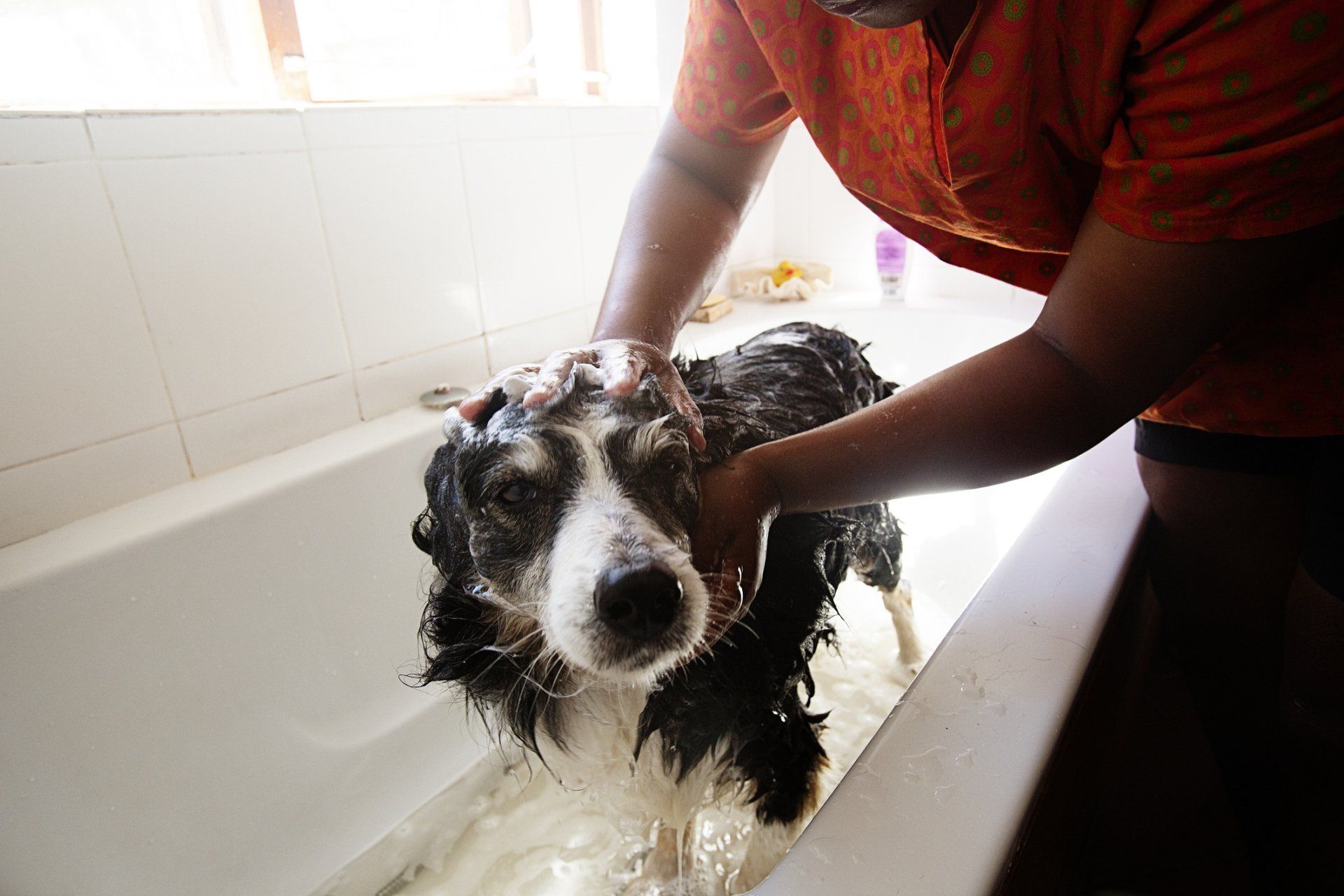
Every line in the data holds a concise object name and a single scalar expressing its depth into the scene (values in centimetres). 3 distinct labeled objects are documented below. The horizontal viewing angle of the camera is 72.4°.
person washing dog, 37
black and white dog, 43
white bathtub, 42
